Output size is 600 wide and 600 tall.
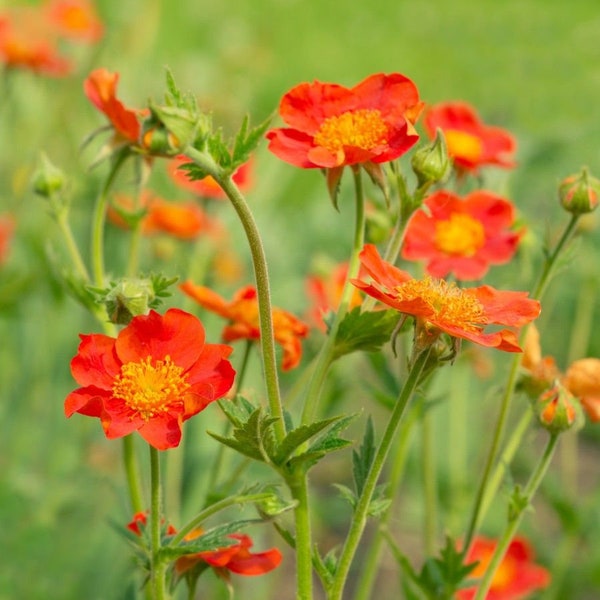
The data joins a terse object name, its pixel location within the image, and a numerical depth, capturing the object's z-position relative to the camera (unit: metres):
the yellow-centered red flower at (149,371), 0.44
